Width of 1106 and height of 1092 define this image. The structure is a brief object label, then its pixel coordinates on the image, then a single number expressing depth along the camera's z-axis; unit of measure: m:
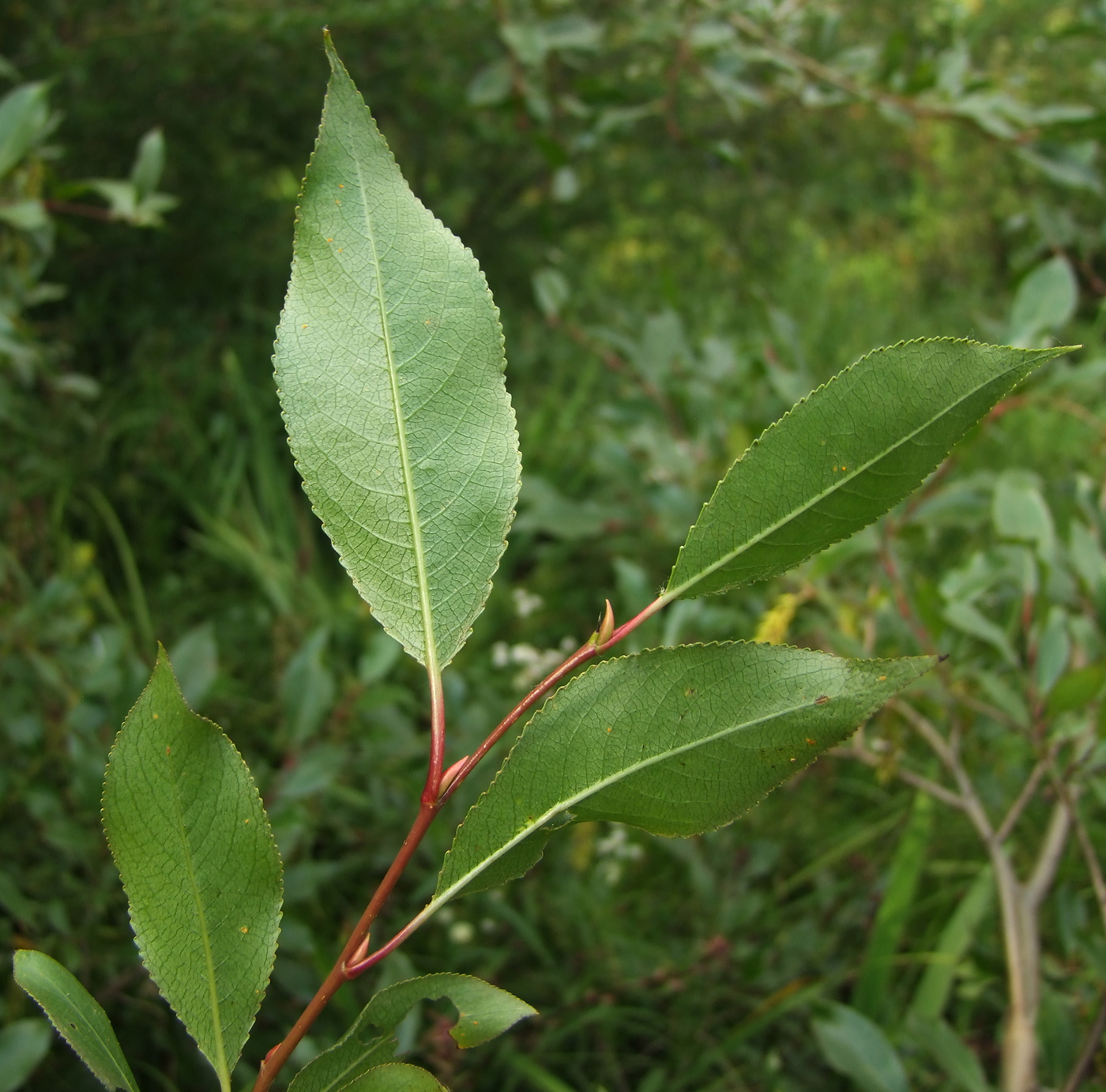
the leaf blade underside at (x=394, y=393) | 0.36
